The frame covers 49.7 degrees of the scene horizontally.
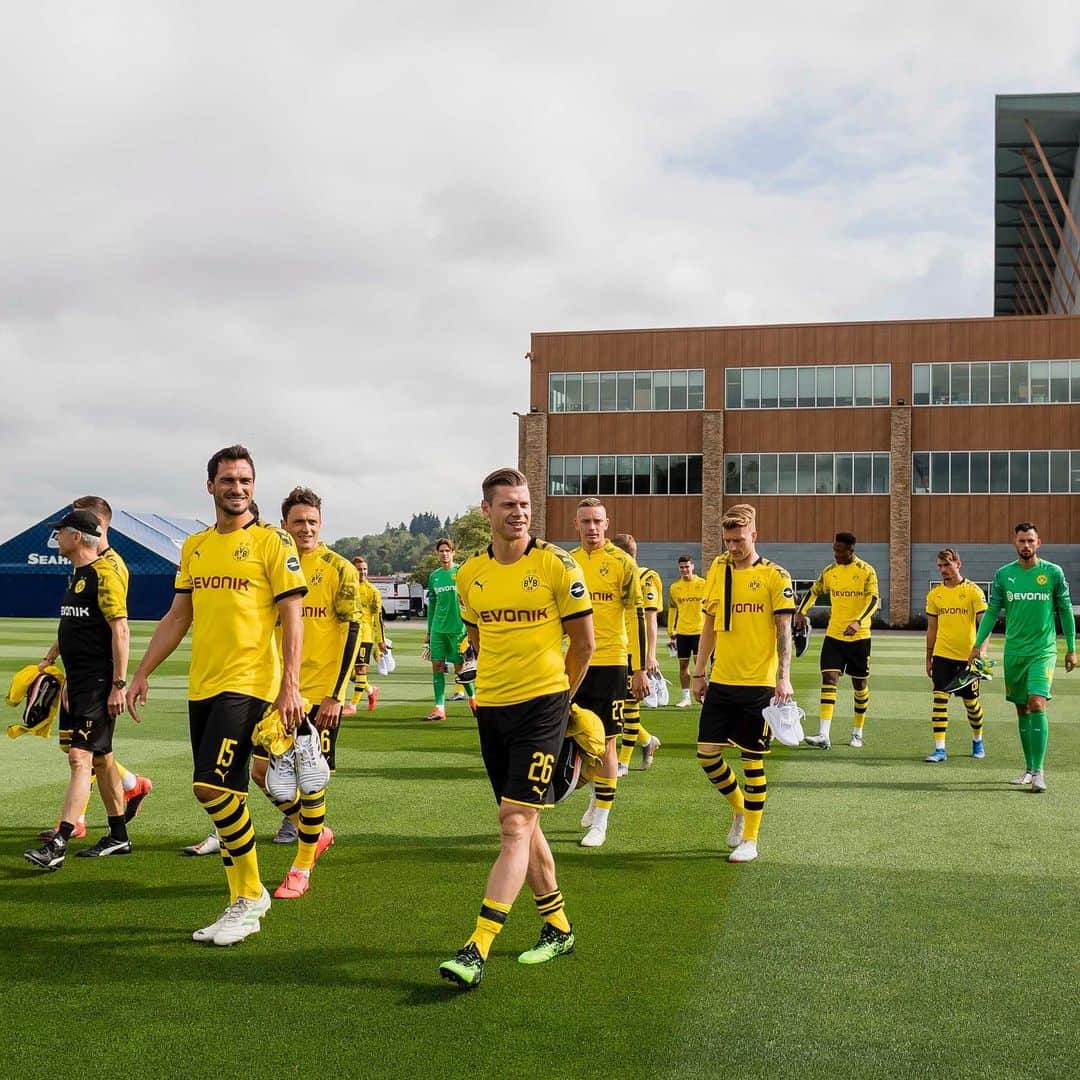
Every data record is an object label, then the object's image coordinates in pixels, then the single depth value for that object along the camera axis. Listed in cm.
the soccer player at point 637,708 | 908
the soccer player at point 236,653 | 537
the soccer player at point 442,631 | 1527
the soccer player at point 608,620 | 831
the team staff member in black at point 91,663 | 698
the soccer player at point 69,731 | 711
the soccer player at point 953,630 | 1223
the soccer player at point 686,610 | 1730
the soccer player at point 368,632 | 877
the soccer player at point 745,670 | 738
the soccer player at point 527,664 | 505
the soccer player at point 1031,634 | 970
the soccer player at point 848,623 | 1285
